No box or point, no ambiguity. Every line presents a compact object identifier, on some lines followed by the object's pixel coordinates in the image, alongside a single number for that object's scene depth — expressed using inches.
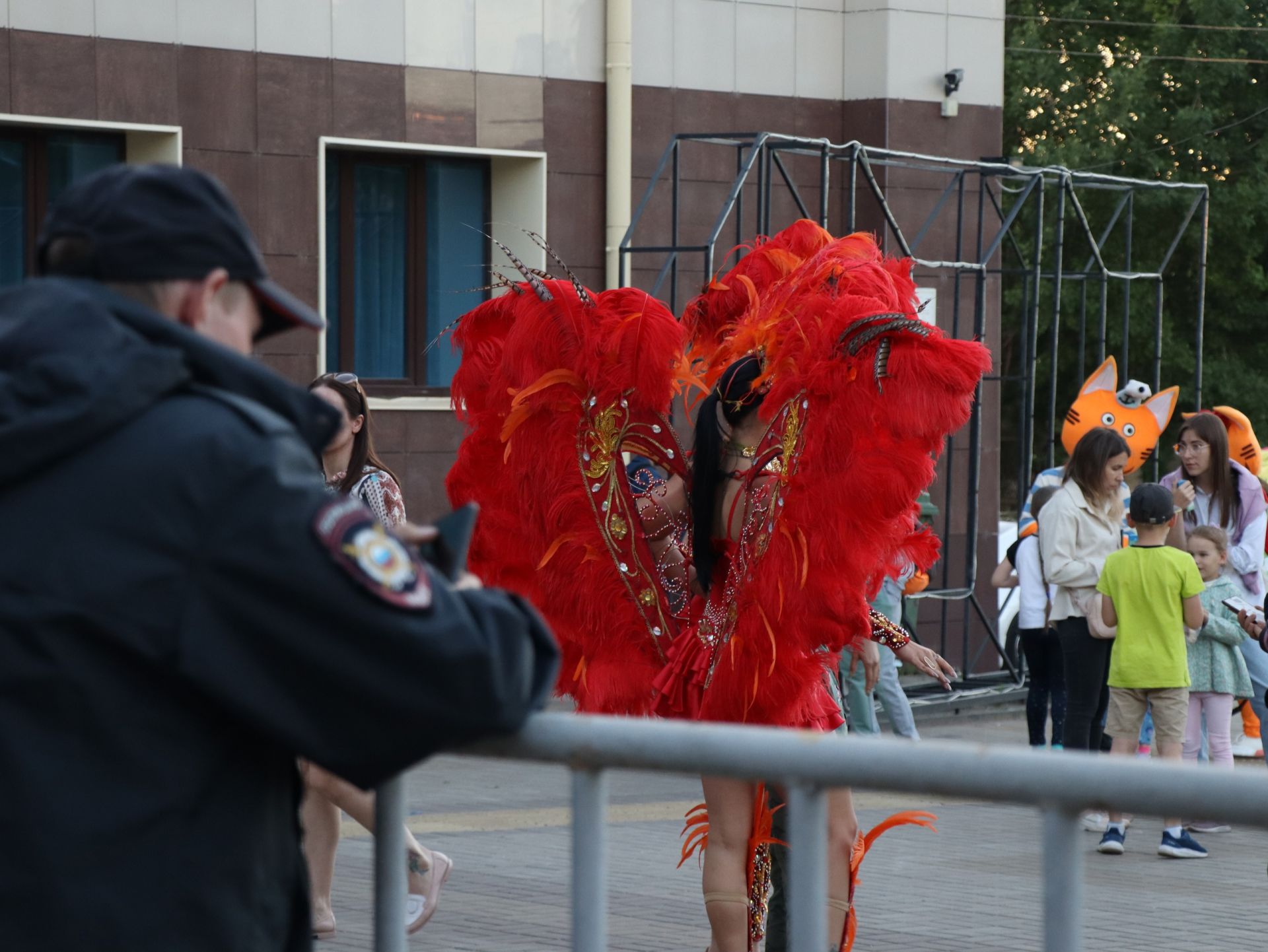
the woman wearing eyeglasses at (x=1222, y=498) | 725.3
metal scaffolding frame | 829.8
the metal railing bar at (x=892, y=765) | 137.6
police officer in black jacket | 142.6
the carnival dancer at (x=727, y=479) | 367.6
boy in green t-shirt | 612.1
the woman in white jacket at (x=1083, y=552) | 669.9
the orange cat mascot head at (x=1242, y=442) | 885.8
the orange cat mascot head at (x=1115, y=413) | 931.3
